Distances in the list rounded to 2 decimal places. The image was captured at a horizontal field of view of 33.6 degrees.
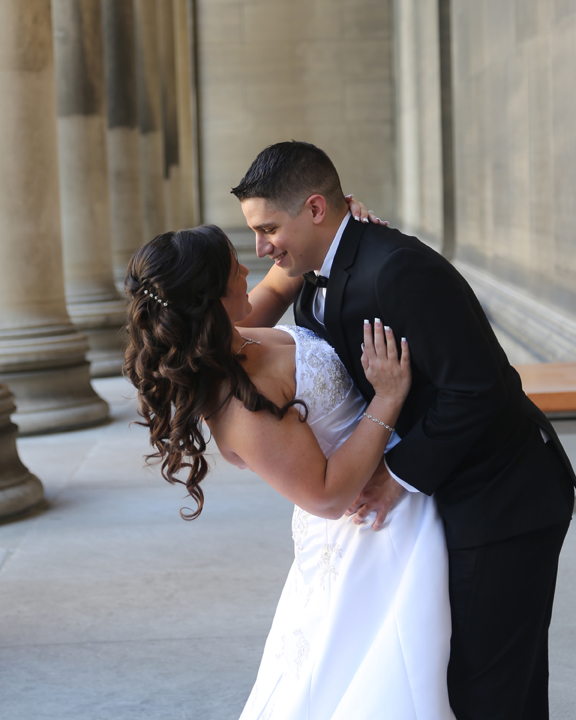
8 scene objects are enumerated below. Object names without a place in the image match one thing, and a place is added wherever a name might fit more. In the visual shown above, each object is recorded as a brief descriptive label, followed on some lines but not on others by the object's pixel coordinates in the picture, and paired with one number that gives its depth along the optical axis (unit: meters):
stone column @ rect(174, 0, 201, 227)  28.11
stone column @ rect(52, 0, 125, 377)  12.13
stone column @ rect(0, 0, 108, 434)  9.23
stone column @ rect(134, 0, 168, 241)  19.98
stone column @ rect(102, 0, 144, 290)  15.38
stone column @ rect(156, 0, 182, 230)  24.36
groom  2.58
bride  2.65
